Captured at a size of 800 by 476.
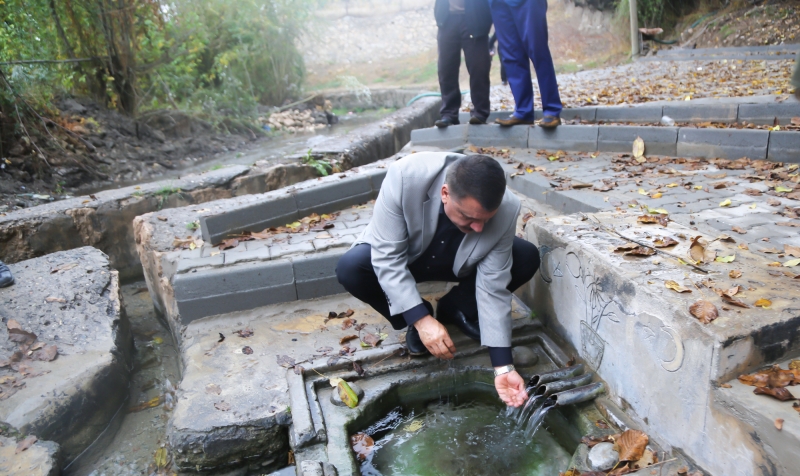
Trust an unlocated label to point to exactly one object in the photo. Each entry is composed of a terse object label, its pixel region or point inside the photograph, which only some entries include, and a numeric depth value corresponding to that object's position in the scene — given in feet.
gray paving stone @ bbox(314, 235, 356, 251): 11.76
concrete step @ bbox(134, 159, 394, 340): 10.89
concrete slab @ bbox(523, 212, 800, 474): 5.87
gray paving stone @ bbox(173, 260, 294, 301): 10.68
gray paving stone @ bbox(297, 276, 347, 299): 11.35
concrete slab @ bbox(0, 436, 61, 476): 7.64
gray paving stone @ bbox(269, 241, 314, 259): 11.53
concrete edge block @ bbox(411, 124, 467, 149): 19.21
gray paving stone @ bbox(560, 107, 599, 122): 19.49
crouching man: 7.68
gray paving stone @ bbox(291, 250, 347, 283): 11.14
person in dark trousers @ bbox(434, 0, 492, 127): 17.06
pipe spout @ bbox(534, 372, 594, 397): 8.00
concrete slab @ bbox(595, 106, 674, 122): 18.15
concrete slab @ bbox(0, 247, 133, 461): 8.84
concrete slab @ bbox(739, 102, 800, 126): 15.30
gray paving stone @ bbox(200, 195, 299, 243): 12.57
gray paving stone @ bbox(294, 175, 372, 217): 14.34
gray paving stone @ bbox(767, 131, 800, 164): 13.05
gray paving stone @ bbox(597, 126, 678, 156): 15.39
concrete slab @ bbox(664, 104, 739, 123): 16.48
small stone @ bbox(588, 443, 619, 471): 6.64
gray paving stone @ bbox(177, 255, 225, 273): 11.09
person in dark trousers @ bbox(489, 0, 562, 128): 15.85
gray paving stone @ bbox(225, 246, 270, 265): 11.25
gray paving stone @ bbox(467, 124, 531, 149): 18.02
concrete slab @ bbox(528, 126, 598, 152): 16.76
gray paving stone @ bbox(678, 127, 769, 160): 13.80
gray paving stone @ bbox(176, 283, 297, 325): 10.82
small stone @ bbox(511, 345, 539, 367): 9.04
